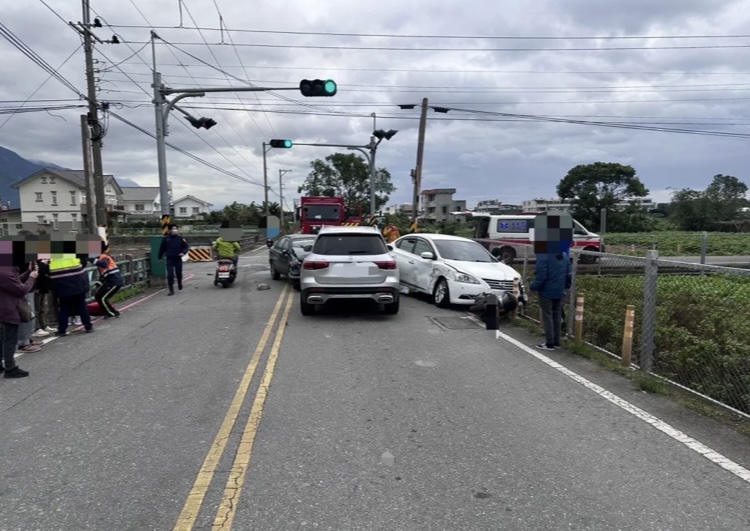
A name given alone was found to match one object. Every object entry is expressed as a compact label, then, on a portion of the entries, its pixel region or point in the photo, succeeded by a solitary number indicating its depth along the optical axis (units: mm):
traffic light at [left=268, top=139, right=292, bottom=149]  22442
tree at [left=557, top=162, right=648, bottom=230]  53375
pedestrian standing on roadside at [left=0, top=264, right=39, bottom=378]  6289
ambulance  20531
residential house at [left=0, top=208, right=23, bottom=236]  66625
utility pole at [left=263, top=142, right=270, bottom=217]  52859
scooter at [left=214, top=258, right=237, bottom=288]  15523
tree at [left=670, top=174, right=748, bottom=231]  52150
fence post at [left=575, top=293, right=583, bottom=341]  8008
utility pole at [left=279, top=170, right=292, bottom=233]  69238
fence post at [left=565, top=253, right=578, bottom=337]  8539
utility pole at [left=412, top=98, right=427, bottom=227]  24359
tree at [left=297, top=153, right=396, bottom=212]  72812
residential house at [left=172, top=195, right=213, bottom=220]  115438
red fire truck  28875
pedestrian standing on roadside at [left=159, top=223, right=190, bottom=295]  14273
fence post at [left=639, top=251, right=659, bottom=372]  6543
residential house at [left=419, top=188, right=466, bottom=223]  101188
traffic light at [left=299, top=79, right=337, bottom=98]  13156
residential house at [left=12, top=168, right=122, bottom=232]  68312
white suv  9922
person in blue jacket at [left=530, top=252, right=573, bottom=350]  7715
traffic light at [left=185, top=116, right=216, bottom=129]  16797
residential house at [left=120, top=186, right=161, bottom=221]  93119
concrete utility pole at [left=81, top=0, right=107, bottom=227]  18422
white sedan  10719
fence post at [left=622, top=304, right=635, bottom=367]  6852
